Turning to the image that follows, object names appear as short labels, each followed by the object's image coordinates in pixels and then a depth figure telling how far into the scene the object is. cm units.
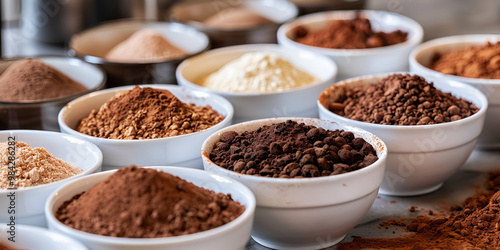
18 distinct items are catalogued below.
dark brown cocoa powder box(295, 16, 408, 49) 105
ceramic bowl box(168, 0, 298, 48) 107
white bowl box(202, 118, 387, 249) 78
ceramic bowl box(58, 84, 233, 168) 84
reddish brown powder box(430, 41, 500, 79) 96
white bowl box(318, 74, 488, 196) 86
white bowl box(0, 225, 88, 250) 74
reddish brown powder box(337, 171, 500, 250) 81
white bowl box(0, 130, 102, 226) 78
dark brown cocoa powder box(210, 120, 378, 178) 80
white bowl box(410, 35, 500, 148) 93
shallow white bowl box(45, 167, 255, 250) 74
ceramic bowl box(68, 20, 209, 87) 98
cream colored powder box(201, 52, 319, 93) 95
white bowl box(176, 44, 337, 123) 92
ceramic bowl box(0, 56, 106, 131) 90
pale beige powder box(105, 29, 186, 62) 102
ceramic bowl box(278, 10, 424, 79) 101
